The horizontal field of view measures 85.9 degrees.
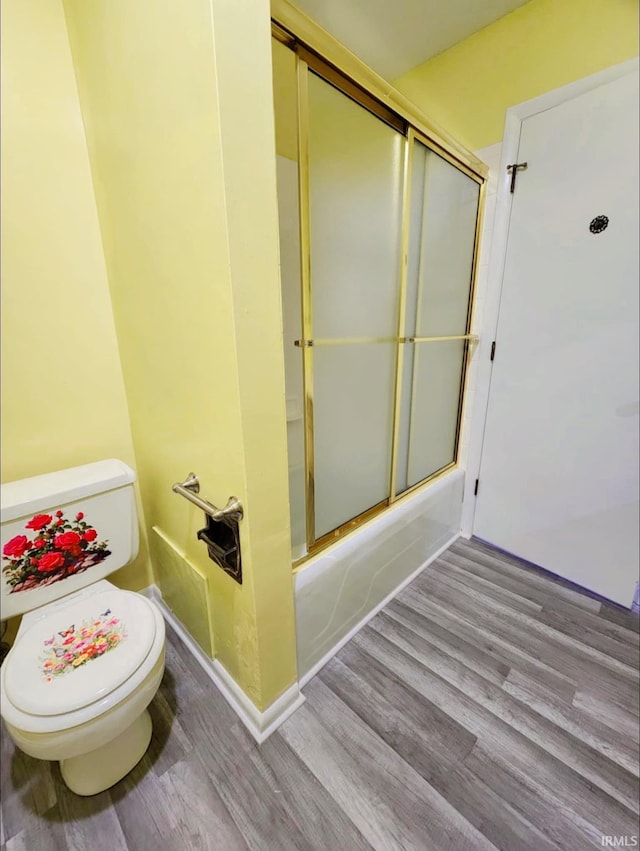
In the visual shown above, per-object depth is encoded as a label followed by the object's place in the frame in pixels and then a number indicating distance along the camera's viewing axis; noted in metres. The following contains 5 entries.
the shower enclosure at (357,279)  1.10
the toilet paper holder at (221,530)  0.92
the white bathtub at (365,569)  1.24
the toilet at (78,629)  0.84
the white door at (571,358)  1.19
